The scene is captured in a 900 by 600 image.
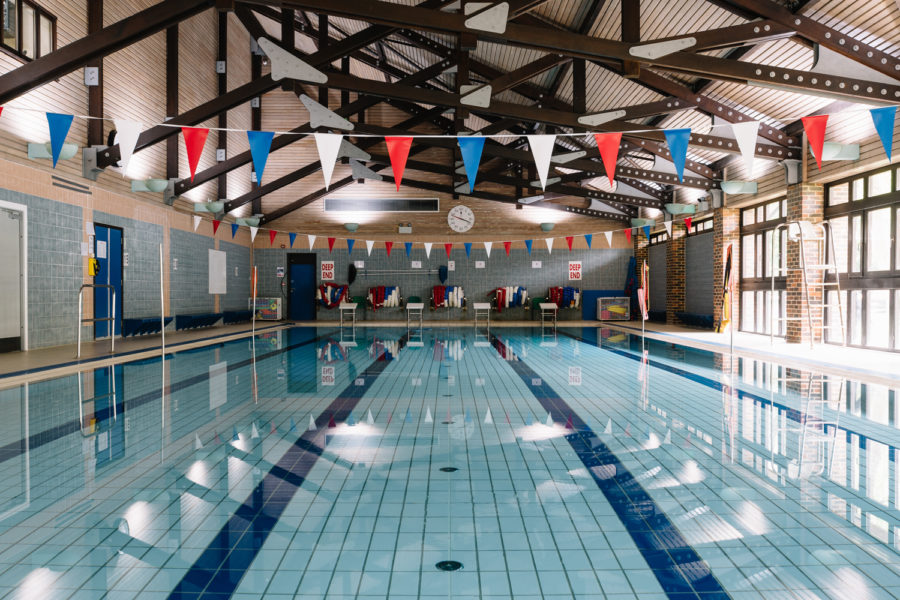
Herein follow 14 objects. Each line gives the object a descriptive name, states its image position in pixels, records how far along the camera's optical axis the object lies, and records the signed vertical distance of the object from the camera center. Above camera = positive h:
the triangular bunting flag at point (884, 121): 4.52 +1.48
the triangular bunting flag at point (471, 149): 5.45 +1.53
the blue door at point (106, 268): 8.14 +0.53
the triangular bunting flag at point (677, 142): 5.29 +1.55
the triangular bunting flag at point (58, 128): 4.89 +1.59
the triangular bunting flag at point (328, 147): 5.23 +1.51
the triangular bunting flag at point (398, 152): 5.60 +1.54
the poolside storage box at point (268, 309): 13.91 -0.20
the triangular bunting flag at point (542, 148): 5.24 +1.48
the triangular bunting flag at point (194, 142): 5.50 +1.63
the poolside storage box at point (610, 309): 14.09 -0.24
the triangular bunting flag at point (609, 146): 5.33 +1.53
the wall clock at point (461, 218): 14.44 +2.18
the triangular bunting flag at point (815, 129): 4.81 +1.52
